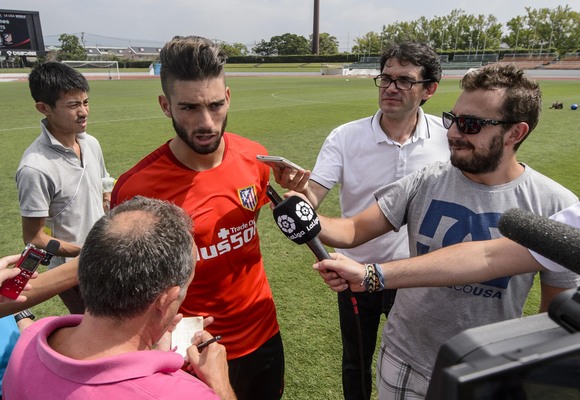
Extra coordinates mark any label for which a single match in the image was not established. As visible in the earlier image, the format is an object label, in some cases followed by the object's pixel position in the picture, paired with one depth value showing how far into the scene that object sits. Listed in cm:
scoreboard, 4697
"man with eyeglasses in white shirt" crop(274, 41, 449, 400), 272
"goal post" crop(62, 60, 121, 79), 4009
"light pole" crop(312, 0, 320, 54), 7606
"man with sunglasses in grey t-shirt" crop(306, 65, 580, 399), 170
